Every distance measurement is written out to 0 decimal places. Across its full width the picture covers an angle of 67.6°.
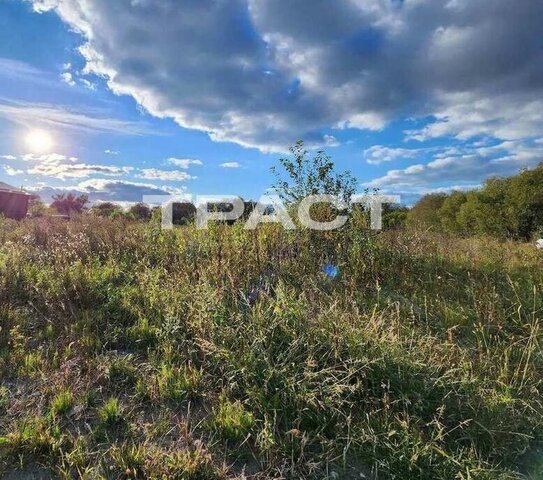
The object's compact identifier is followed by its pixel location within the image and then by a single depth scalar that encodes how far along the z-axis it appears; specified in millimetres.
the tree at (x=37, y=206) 20016
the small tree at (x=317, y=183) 5289
